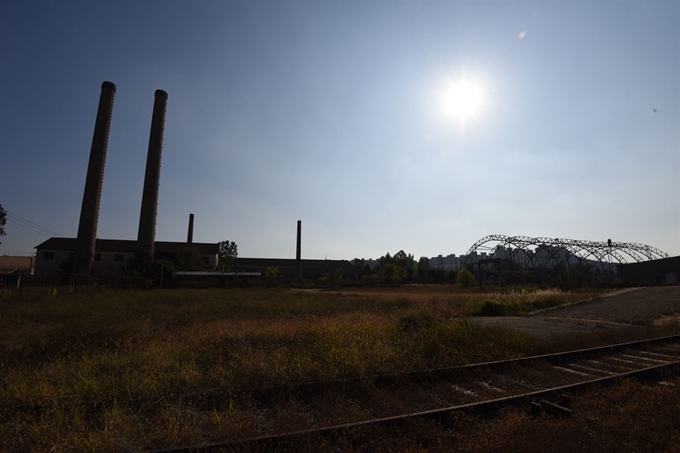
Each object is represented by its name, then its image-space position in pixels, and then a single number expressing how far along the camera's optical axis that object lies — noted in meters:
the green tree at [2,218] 44.65
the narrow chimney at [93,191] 42.88
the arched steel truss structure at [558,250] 57.94
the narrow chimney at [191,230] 75.46
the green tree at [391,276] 69.06
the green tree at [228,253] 88.93
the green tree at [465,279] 59.66
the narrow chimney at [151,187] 46.59
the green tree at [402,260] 111.09
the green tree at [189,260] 58.66
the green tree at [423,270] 112.12
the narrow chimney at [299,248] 76.94
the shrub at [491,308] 20.08
